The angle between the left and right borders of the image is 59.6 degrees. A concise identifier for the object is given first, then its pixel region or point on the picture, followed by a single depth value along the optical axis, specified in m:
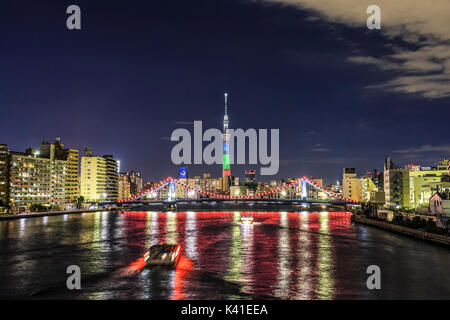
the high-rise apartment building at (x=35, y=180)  120.12
